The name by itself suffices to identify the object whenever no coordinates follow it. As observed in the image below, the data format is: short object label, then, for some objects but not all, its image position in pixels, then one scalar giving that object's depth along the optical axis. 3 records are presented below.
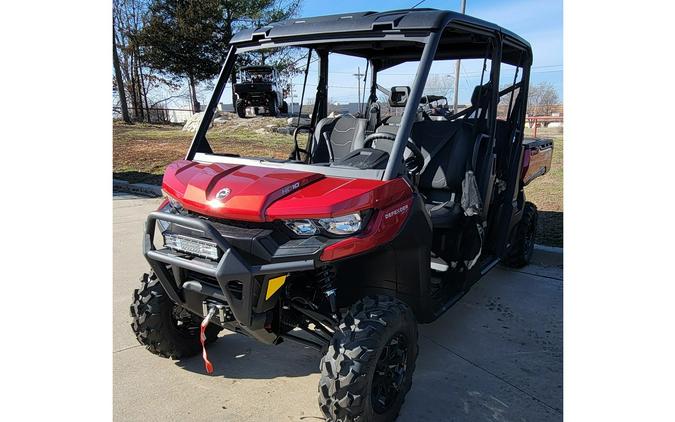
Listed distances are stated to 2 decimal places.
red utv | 2.32
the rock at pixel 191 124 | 19.66
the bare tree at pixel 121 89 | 24.30
